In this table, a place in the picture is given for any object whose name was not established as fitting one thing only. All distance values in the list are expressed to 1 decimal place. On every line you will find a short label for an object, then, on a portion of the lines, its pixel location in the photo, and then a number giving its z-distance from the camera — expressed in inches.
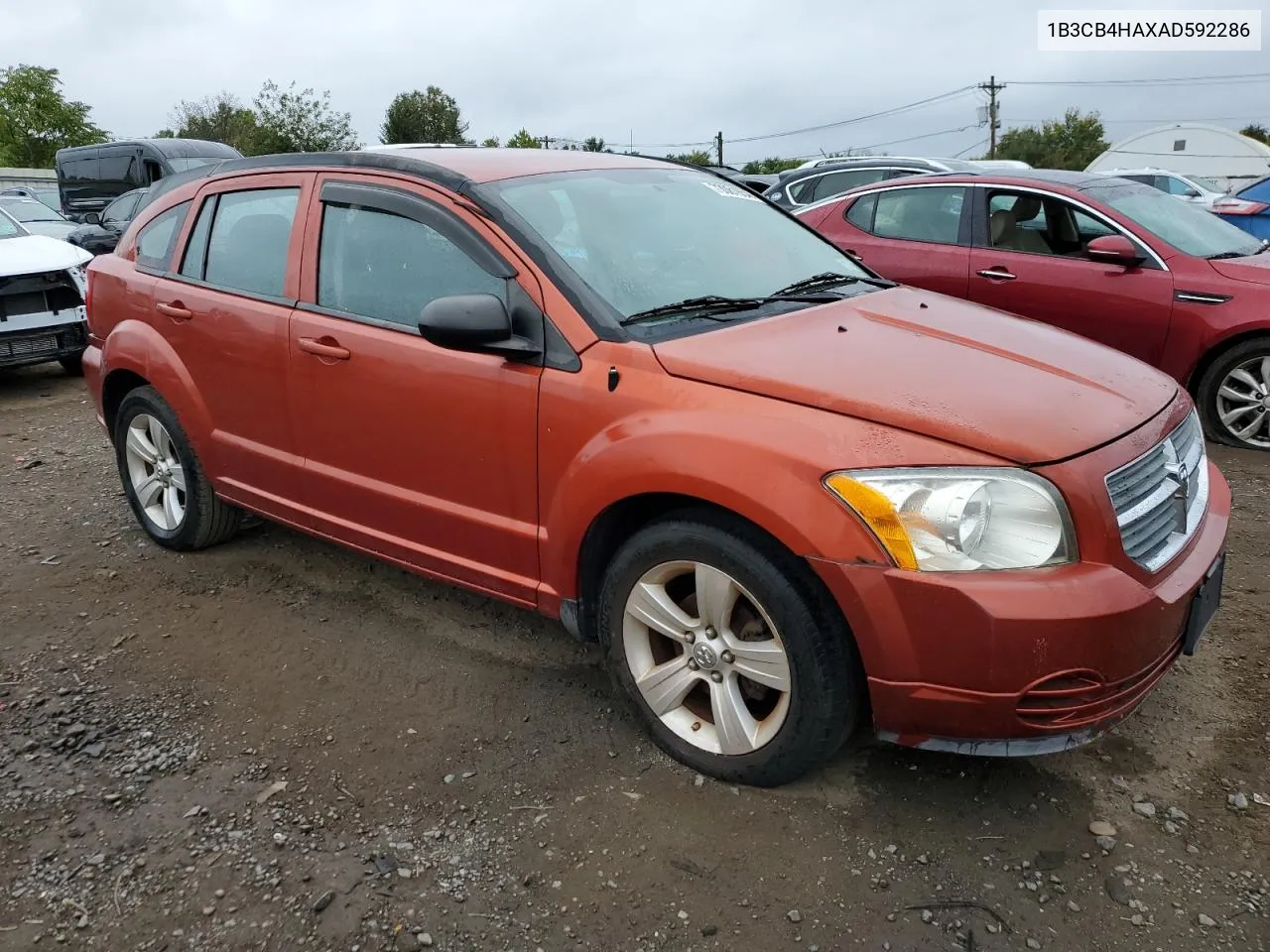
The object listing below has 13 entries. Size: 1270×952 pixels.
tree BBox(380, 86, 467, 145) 1974.7
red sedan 221.6
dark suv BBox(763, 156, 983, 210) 433.4
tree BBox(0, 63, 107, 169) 1640.0
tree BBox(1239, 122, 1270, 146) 2399.1
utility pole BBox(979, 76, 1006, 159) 2088.2
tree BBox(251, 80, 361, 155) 1685.5
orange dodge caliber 89.5
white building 1520.7
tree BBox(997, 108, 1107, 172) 2242.9
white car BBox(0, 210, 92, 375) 301.4
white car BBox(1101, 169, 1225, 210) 678.5
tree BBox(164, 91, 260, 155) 1775.3
